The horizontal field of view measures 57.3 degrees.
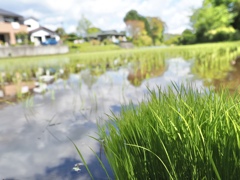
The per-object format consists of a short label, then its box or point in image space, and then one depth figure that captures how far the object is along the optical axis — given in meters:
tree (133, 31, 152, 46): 61.00
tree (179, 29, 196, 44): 44.81
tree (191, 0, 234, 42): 30.84
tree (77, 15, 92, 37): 59.34
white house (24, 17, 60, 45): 45.53
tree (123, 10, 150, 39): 70.19
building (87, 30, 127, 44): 72.01
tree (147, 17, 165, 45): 82.81
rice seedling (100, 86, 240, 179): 1.21
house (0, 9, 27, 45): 34.78
